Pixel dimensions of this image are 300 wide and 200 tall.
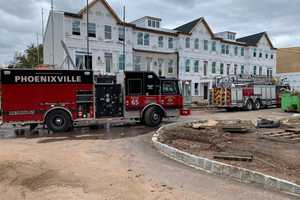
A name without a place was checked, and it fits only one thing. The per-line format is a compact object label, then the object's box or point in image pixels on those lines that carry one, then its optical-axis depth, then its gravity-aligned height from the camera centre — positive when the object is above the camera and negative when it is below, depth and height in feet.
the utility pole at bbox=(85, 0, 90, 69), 83.82 +16.50
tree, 160.97 +20.76
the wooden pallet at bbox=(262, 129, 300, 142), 34.17 -6.04
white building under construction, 90.38 +17.96
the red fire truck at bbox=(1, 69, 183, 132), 40.06 -1.02
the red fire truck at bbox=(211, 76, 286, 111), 78.85 -0.61
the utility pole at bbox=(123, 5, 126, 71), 95.21 +18.36
